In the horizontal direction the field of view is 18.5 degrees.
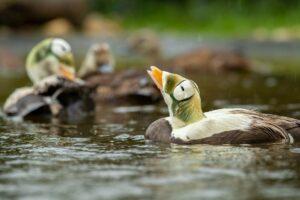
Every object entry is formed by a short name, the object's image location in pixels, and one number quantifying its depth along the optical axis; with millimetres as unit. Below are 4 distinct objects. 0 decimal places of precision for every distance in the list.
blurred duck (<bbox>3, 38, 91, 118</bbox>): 13805
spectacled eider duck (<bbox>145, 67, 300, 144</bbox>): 9883
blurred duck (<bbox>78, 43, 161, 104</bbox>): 15414
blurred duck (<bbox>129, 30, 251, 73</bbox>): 21984
